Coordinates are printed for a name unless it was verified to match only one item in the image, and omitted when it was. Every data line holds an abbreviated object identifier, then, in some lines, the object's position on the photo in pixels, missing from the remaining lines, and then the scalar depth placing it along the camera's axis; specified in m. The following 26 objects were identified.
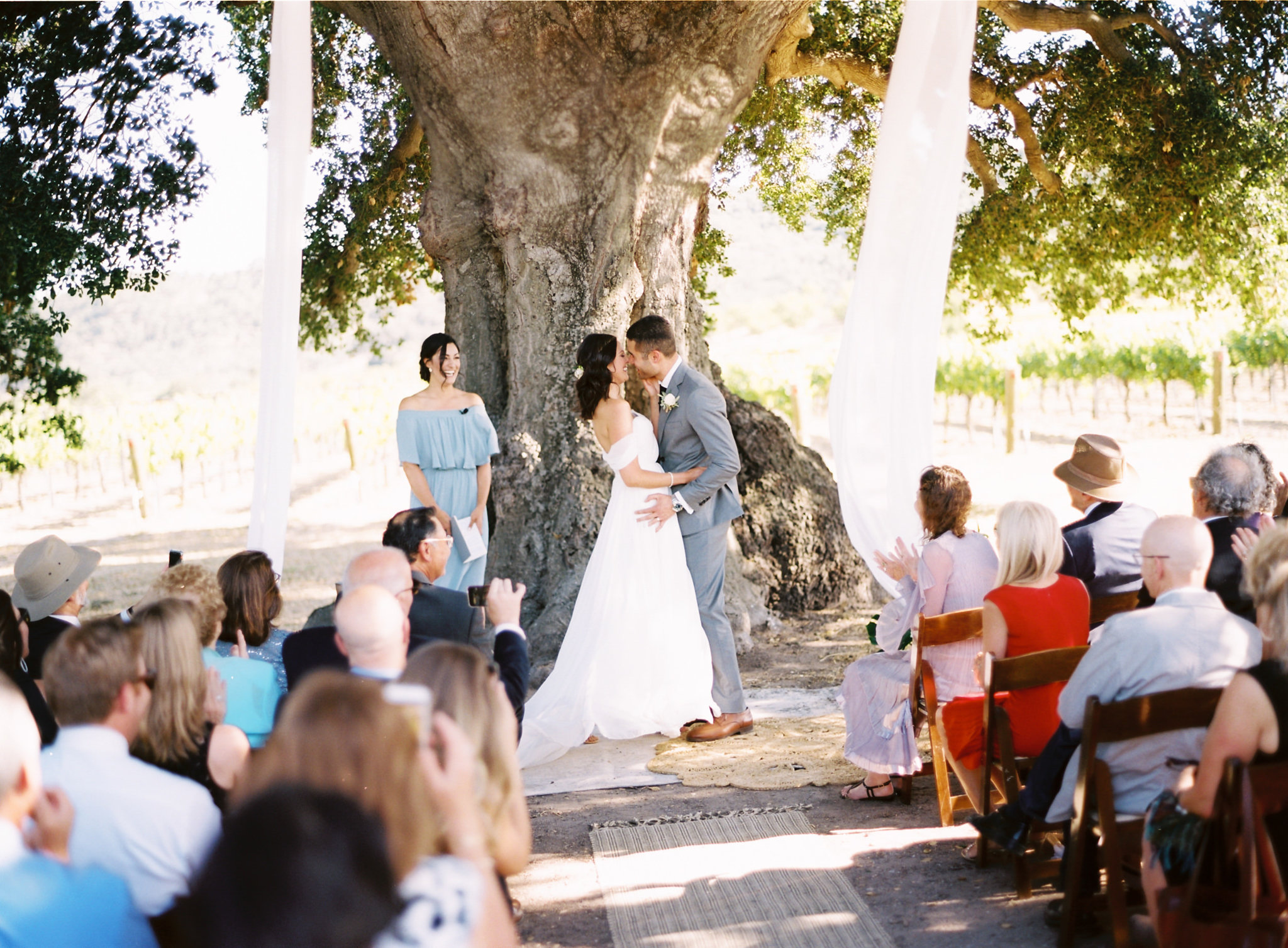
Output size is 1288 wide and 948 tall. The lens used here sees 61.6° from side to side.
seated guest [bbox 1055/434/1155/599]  4.32
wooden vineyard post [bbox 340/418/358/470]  21.75
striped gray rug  3.34
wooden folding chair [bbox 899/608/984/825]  3.98
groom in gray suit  5.35
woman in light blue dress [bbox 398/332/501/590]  5.89
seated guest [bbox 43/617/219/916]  2.22
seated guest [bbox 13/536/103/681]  3.77
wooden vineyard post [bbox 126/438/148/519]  19.70
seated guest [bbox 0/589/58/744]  3.32
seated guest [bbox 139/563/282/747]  3.17
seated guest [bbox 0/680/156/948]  2.04
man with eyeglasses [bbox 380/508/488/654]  3.56
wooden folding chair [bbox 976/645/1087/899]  3.36
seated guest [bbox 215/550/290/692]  3.57
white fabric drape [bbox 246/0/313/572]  4.82
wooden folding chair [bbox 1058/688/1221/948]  2.78
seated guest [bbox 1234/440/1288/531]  3.97
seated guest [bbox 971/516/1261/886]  2.85
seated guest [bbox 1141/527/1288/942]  2.43
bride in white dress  5.28
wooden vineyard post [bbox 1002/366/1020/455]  21.20
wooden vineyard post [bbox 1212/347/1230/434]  19.83
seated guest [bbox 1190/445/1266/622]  3.82
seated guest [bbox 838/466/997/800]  4.13
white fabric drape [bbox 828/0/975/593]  4.64
